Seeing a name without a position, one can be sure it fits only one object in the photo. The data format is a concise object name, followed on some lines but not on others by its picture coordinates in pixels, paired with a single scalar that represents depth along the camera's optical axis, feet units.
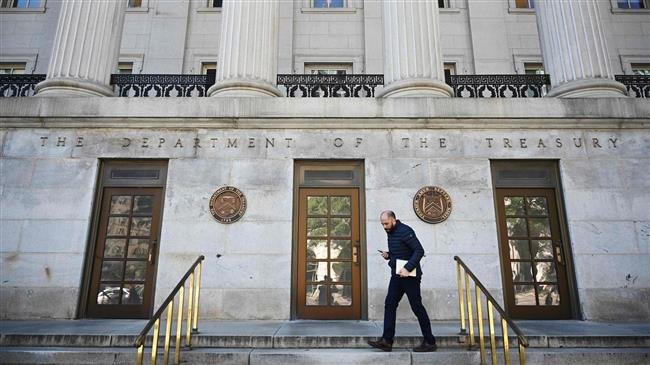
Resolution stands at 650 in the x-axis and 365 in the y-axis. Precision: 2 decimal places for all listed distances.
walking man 19.24
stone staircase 19.20
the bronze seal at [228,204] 28.84
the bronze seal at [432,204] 28.79
